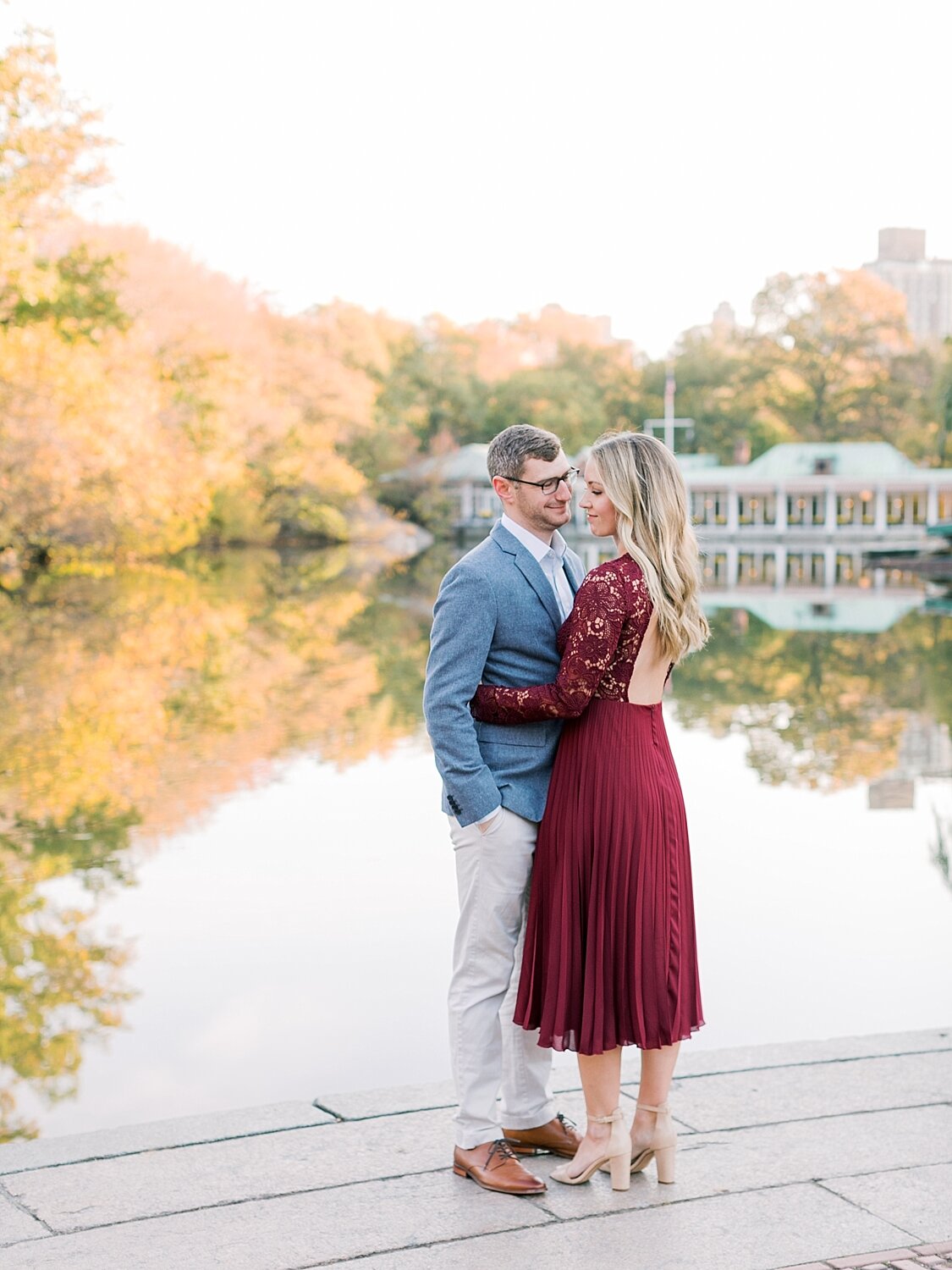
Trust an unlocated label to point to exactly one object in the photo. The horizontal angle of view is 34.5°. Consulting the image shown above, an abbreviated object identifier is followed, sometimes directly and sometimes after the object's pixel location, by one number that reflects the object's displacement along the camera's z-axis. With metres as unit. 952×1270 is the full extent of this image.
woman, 3.41
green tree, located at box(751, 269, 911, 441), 68.69
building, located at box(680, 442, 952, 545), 57.91
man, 3.46
